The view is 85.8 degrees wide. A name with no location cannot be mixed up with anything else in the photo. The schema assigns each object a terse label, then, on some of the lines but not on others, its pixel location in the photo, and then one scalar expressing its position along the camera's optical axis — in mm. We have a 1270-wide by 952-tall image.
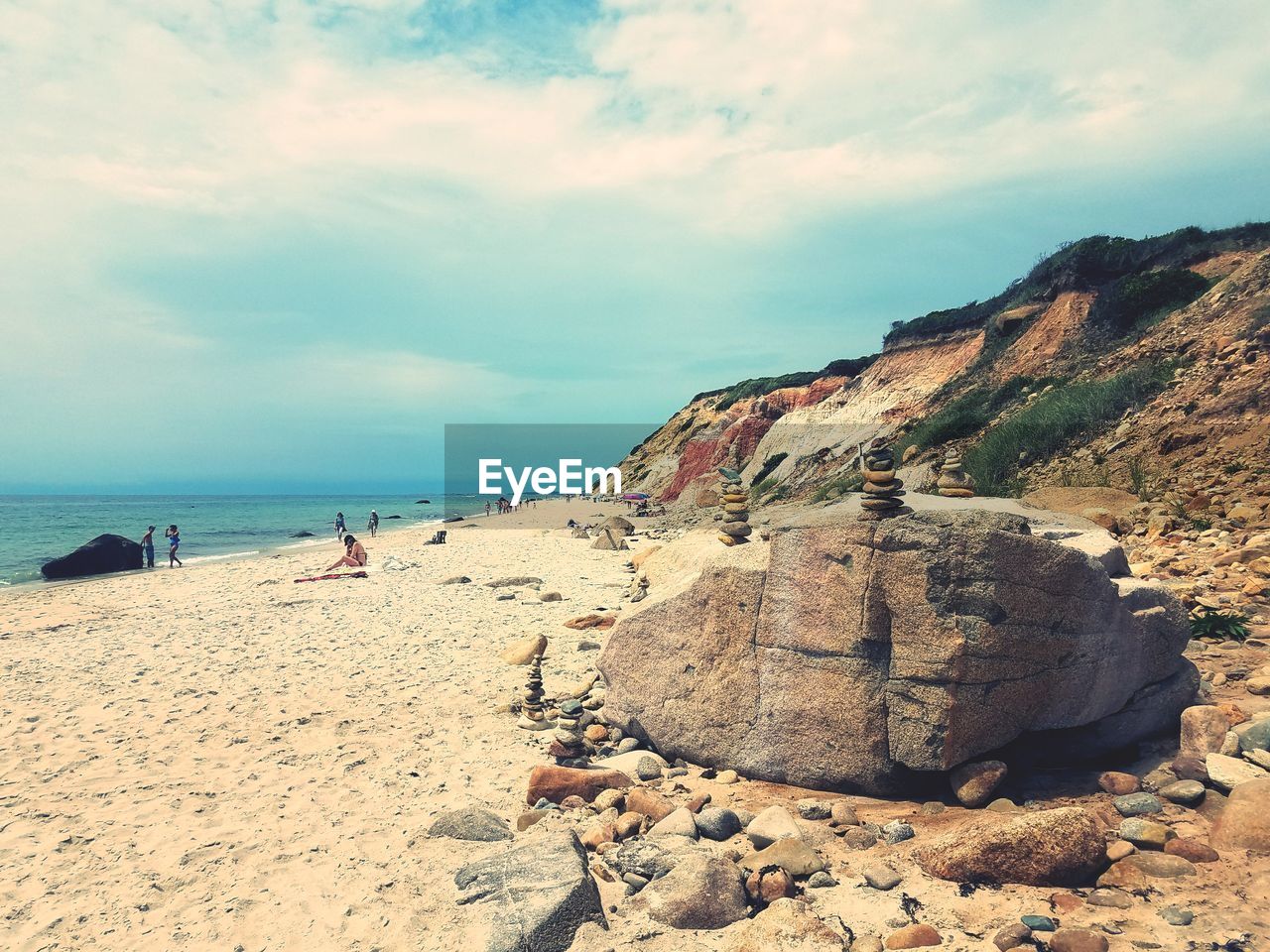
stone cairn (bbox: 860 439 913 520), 5871
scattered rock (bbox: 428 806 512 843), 5664
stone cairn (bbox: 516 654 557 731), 8188
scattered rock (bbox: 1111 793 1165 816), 4668
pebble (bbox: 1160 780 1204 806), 4625
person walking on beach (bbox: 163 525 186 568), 27391
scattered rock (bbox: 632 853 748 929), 4355
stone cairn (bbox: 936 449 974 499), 7449
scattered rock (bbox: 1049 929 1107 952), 3428
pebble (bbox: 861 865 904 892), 4383
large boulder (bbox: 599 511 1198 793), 5316
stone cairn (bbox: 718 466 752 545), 7359
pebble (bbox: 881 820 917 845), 4934
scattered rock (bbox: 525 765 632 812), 6230
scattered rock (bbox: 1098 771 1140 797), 5031
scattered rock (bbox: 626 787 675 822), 5707
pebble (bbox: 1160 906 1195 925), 3535
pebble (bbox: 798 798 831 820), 5410
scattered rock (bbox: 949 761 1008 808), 5277
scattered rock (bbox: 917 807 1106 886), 4125
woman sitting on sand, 22859
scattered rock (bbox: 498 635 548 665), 10758
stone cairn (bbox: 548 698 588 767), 7172
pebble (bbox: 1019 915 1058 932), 3686
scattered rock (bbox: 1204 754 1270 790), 4524
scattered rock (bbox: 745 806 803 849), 5078
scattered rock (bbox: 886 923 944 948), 3801
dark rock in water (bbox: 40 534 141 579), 25359
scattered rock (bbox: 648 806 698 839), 5295
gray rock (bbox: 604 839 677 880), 4848
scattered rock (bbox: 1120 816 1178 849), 4273
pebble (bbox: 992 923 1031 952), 3619
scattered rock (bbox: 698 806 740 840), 5273
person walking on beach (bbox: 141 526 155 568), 27203
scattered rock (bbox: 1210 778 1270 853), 4016
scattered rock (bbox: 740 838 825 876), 4652
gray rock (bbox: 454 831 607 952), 4270
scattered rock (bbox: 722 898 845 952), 3926
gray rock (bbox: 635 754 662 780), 6531
